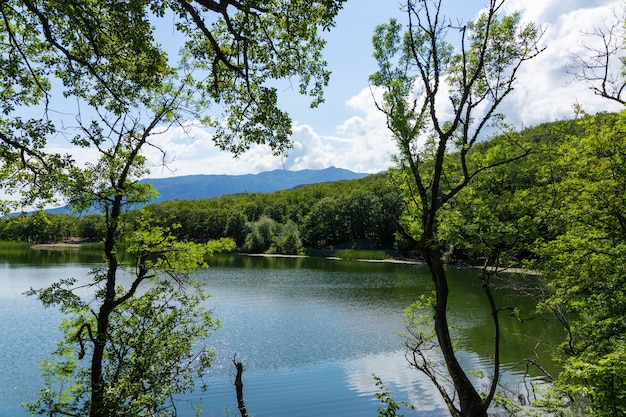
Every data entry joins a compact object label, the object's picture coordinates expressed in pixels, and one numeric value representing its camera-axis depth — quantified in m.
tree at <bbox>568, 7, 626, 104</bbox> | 8.85
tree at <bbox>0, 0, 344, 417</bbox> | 5.01
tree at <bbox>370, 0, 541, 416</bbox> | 6.42
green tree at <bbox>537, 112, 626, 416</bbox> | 8.23
